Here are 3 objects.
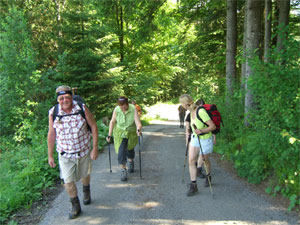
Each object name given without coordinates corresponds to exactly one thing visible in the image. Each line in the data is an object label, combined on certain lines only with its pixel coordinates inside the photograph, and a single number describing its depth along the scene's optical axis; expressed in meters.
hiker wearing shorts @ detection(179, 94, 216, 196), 4.82
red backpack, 5.21
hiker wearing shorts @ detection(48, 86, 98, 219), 4.03
